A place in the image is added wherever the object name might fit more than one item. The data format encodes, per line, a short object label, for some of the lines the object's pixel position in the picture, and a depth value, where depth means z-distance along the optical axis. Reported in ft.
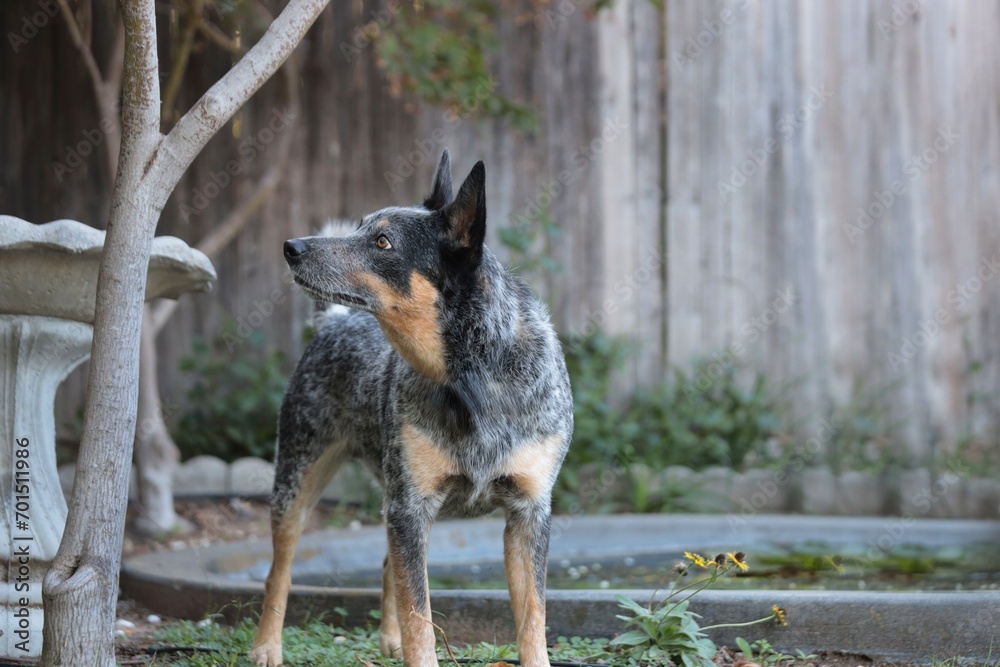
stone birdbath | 10.73
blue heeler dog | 9.67
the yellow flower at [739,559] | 9.77
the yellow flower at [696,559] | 9.65
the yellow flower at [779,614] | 10.72
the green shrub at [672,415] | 21.17
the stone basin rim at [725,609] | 10.46
